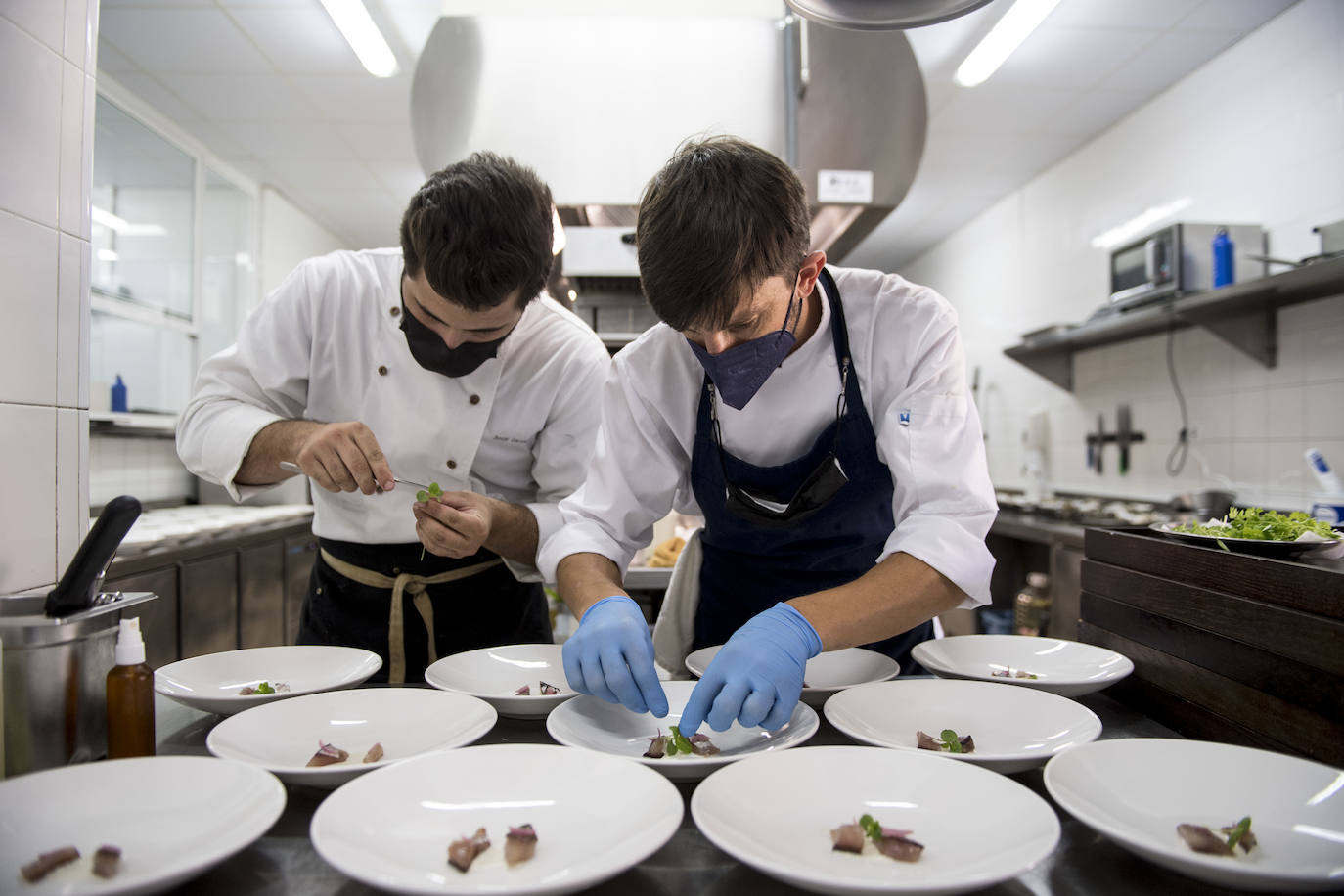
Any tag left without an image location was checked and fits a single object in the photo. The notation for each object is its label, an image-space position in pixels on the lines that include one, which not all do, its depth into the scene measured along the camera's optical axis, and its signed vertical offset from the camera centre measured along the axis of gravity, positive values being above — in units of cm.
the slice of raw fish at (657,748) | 97 -36
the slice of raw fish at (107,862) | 68 -35
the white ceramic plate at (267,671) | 114 -34
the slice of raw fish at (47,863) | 67 -35
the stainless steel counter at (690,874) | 71 -38
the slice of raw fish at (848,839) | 77 -37
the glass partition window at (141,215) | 417 +132
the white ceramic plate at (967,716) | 102 -35
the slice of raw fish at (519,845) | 76 -37
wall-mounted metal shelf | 290 +62
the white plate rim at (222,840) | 62 -33
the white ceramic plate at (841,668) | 129 -35
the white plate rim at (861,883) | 62 -33
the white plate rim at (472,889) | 63 -33
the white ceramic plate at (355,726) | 97 -35
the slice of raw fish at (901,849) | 76 -37
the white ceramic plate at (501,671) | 127 -36
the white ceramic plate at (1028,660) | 117 -33
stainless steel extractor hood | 259 +115
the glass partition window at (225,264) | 521 +126
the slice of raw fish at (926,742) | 99 -35
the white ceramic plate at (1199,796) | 73 -34
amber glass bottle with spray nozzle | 90 -28
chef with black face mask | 167 +6
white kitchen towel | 180 -34
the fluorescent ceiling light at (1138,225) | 405 +124
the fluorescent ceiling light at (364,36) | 329 +183
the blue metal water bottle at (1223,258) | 333 +82
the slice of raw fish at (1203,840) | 73 -35
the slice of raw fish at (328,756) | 92 -35
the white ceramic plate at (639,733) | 99 -37
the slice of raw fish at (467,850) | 73 -37
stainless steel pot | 86 -25
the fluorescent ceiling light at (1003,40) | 324 +179
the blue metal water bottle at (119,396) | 414 +28
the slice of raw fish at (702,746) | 102 -37
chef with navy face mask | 118 +0
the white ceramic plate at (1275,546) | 104 -12
